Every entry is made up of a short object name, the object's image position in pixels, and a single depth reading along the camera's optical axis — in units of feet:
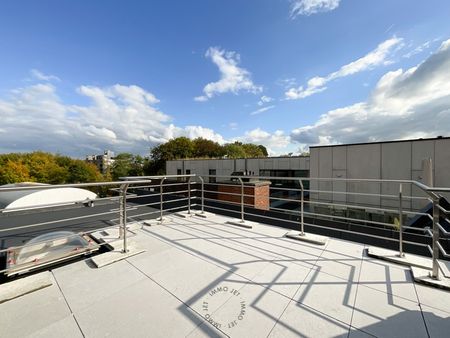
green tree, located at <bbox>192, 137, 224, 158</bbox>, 105.60
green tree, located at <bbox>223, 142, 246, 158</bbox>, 113.62
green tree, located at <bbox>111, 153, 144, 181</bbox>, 149.59
